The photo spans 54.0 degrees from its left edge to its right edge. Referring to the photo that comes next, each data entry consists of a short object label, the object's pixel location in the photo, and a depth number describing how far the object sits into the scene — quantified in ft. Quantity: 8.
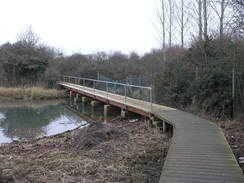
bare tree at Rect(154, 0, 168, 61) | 68.35
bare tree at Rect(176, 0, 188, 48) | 60.75
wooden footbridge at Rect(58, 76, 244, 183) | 12.55
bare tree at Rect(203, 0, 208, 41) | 41.88
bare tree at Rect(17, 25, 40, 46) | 97.66
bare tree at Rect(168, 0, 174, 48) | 66.40
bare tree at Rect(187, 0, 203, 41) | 41.73
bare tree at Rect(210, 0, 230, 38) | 40.48
